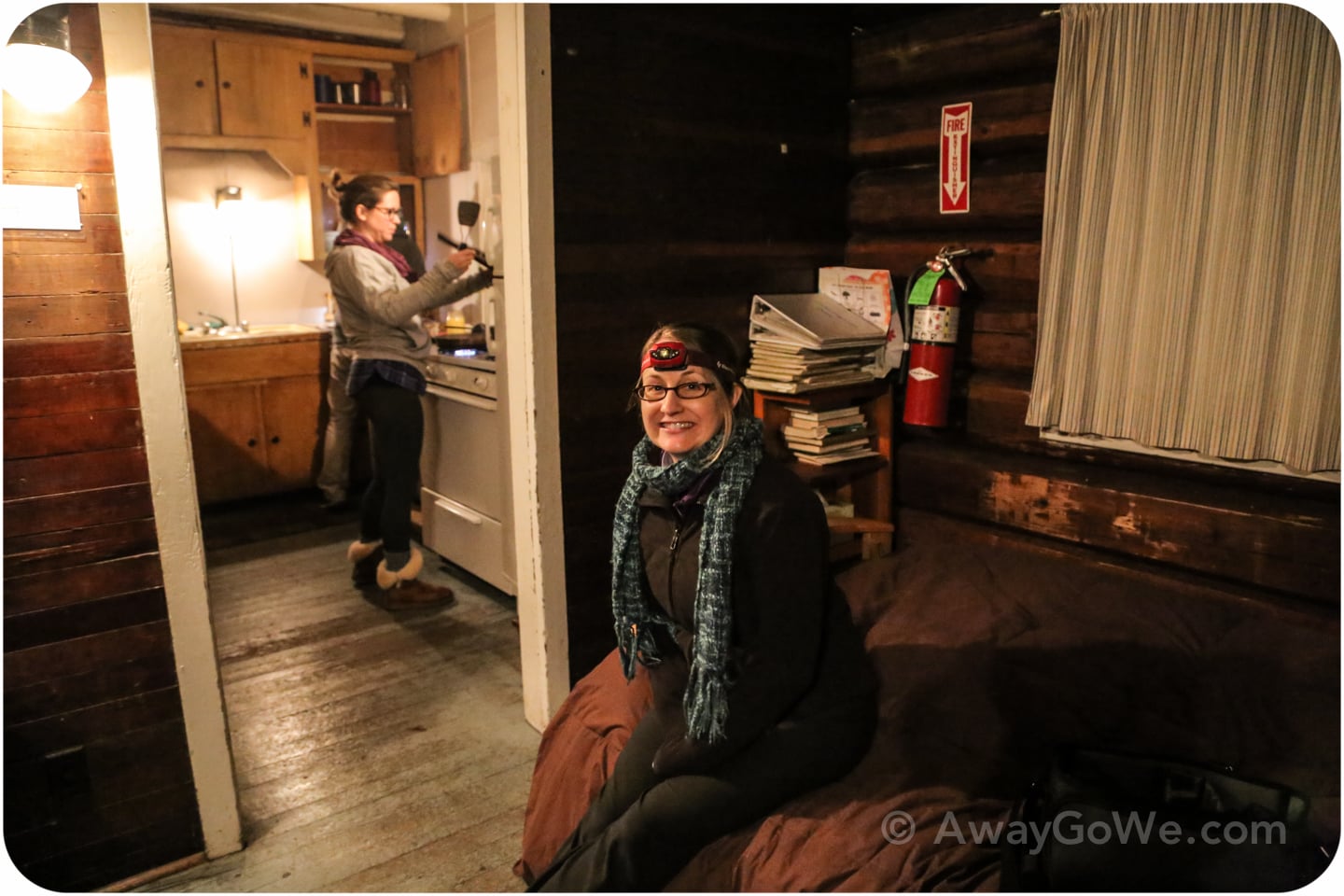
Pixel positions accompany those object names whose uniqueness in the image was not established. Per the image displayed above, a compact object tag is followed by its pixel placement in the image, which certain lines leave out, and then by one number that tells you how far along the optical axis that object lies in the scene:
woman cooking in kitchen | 3.66
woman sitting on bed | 1.75
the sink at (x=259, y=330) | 4.99
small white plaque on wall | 1.93
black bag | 1.48
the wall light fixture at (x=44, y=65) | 1.81
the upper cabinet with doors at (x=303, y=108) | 4.93
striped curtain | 2.25
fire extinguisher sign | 3.00
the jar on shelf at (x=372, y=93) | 5.51
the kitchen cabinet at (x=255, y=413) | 4.93
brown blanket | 1.70
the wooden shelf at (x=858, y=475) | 3.03
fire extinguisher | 2.94
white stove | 3.79
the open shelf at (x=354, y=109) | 5.44
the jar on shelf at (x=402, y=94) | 5.54
